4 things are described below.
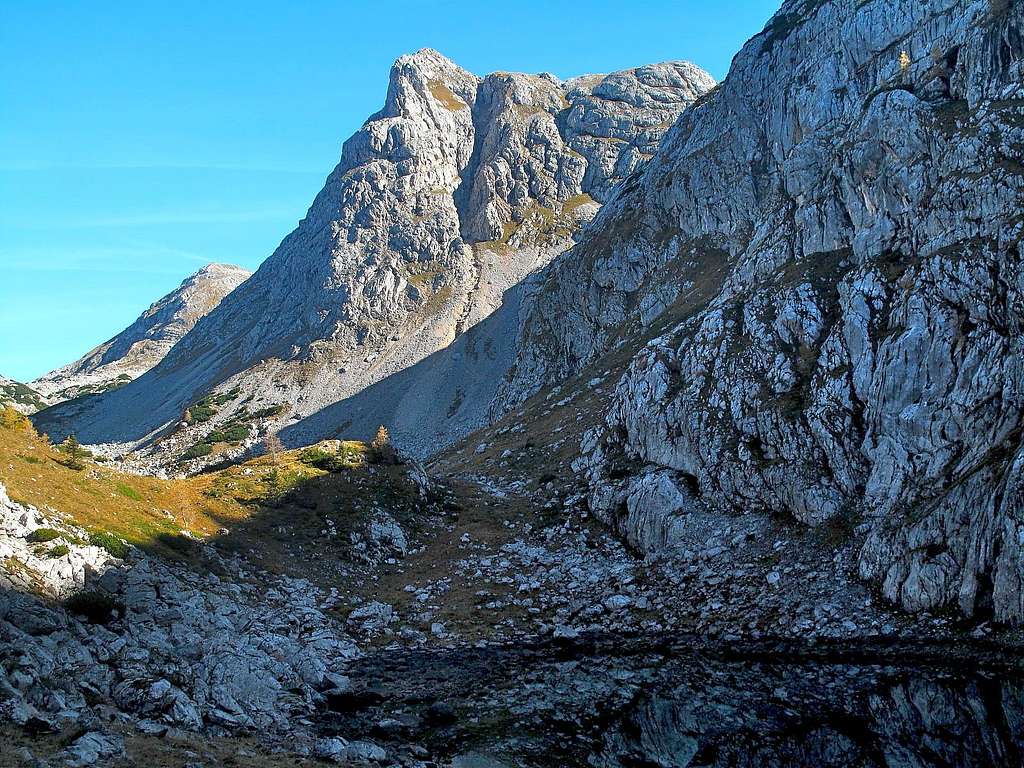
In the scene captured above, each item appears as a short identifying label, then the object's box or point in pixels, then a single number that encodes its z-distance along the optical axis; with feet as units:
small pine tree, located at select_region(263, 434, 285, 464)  195.02
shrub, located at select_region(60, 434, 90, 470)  135.54
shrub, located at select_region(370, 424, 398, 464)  193.40
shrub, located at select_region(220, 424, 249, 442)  424.87
